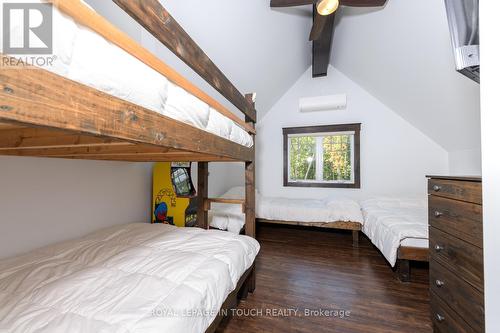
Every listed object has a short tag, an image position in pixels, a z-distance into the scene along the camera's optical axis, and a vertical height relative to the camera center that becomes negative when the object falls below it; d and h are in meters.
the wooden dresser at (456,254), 0.88 -0.41
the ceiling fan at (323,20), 1.90 +1.66
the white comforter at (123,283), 0.69 -0.49
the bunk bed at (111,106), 0.38 +0.16
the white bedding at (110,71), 0.45 +0.26
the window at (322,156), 3.80 +0.23
